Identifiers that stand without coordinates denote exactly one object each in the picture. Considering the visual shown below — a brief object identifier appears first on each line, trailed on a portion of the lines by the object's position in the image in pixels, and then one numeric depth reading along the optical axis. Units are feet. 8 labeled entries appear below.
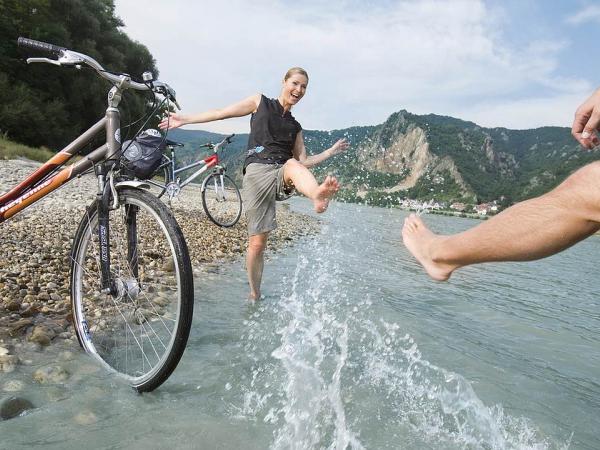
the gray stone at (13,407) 7.25
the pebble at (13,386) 7.95
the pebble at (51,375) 8.48
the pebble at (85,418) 7.22
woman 15.23
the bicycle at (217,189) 30.73
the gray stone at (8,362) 8.65
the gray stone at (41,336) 10.03
